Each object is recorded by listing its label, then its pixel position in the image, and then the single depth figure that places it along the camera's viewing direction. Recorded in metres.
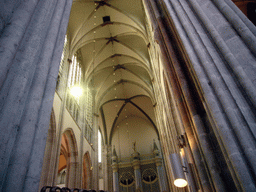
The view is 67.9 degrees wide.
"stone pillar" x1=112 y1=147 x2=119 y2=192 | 18.41
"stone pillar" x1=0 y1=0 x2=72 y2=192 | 1.87
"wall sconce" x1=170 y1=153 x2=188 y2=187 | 4.47
